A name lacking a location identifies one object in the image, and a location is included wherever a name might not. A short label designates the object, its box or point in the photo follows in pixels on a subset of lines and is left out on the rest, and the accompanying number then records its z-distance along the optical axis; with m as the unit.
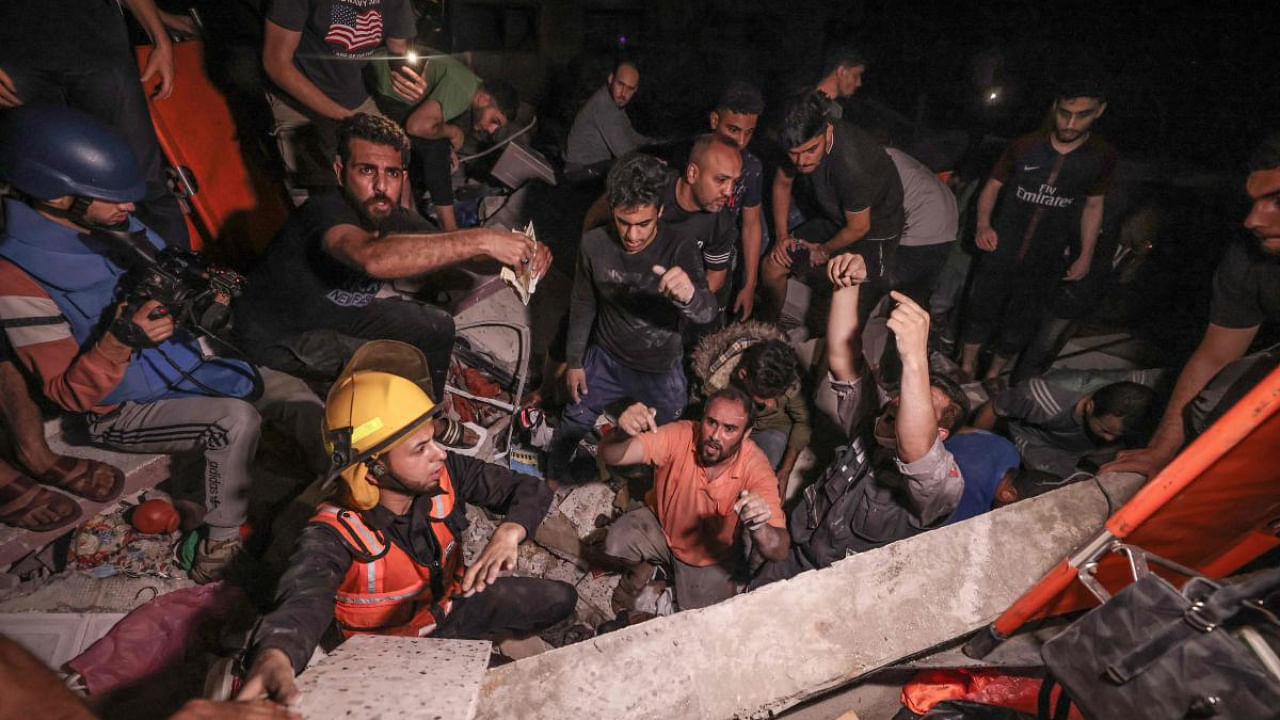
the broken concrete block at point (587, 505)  4.18
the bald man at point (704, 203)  3.82
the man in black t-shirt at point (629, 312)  3.43
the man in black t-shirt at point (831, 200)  4.05
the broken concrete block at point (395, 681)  1.50
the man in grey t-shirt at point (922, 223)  4.58
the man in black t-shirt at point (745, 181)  4.39
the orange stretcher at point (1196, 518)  1.76
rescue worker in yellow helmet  2.03
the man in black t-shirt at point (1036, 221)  4.43
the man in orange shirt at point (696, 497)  3.09
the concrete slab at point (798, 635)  1.72
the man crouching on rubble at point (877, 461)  2.42
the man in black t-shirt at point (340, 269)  3.03
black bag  1.36
